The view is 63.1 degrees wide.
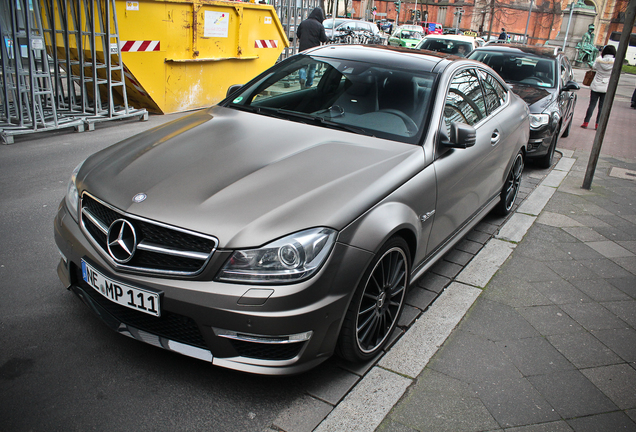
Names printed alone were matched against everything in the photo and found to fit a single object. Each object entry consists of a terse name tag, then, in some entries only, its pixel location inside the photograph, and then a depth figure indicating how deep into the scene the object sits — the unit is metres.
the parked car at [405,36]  34.44
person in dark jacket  12.07
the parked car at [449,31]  65.00
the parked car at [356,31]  25.76
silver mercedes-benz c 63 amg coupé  2.23
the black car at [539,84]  7.24
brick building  72.00
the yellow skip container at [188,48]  8.39
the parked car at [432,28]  60.83
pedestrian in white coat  10.98
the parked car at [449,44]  14.04
